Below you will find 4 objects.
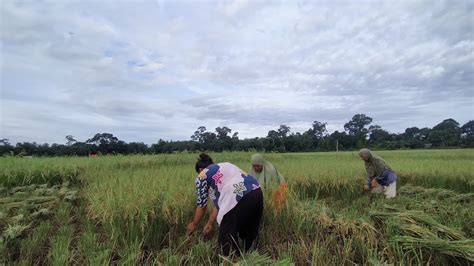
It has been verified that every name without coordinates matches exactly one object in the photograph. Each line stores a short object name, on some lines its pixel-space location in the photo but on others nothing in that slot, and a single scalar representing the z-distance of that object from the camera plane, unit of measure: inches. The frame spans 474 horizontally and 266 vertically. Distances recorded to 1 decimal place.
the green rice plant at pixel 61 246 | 117.5
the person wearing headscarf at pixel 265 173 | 202.8
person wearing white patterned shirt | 131.6
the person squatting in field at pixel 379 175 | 259.9
